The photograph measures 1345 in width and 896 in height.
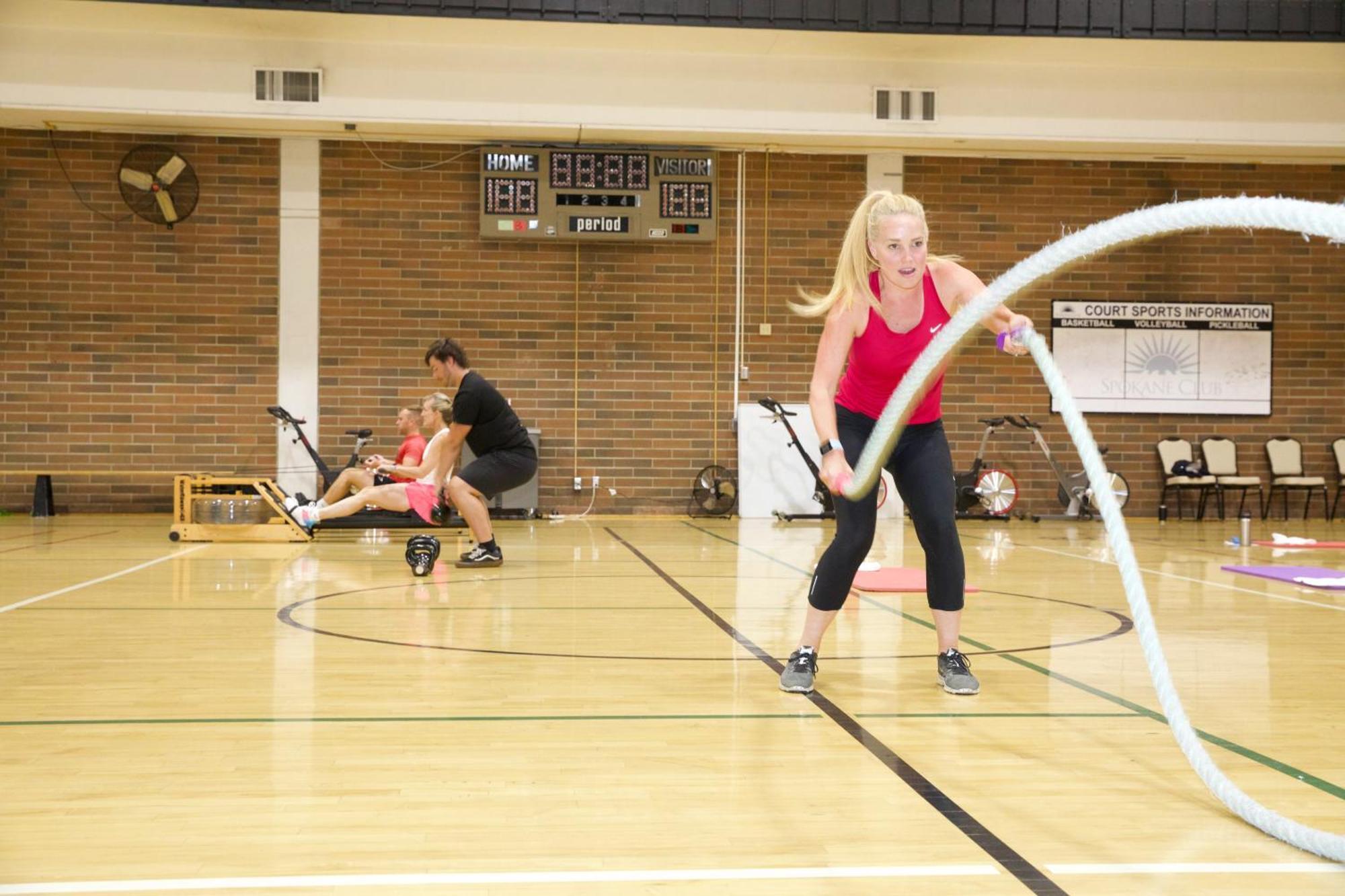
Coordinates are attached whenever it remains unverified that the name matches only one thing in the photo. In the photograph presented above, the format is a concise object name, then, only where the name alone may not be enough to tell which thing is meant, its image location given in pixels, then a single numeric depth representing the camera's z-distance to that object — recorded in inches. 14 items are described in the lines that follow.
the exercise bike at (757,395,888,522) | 467.8
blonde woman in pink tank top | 133.2
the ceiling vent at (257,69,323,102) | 465.1
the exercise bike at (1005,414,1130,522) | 501.4
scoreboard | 493.7
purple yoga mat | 274.8
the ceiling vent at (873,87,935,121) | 488.1
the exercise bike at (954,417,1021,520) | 495.2
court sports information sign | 530.6
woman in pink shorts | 343.3
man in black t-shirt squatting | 280.5
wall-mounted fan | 481.4
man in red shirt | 387.2
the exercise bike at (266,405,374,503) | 441.4
